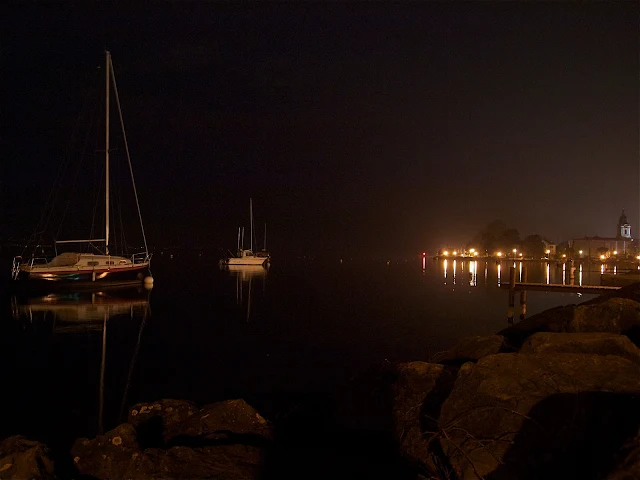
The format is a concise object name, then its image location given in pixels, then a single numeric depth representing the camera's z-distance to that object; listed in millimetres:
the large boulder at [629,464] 3258
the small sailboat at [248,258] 104188
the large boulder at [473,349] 10859
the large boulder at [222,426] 8688
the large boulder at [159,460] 7156
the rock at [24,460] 7098
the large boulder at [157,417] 9297
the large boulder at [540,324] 12033
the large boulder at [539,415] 5598
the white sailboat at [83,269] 39812
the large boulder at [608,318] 10430
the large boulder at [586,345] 7652
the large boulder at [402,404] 7613
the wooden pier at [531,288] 26625
